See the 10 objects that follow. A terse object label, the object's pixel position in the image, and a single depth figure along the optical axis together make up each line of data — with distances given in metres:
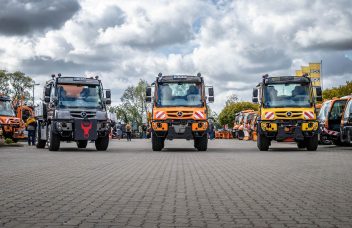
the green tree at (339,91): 74.98
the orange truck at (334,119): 27.55
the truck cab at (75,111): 22.84
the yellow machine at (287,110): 22.92
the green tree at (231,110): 128.12
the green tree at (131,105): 108.31
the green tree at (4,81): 89.19
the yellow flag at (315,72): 52.75
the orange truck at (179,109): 22.94
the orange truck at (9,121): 32.88
